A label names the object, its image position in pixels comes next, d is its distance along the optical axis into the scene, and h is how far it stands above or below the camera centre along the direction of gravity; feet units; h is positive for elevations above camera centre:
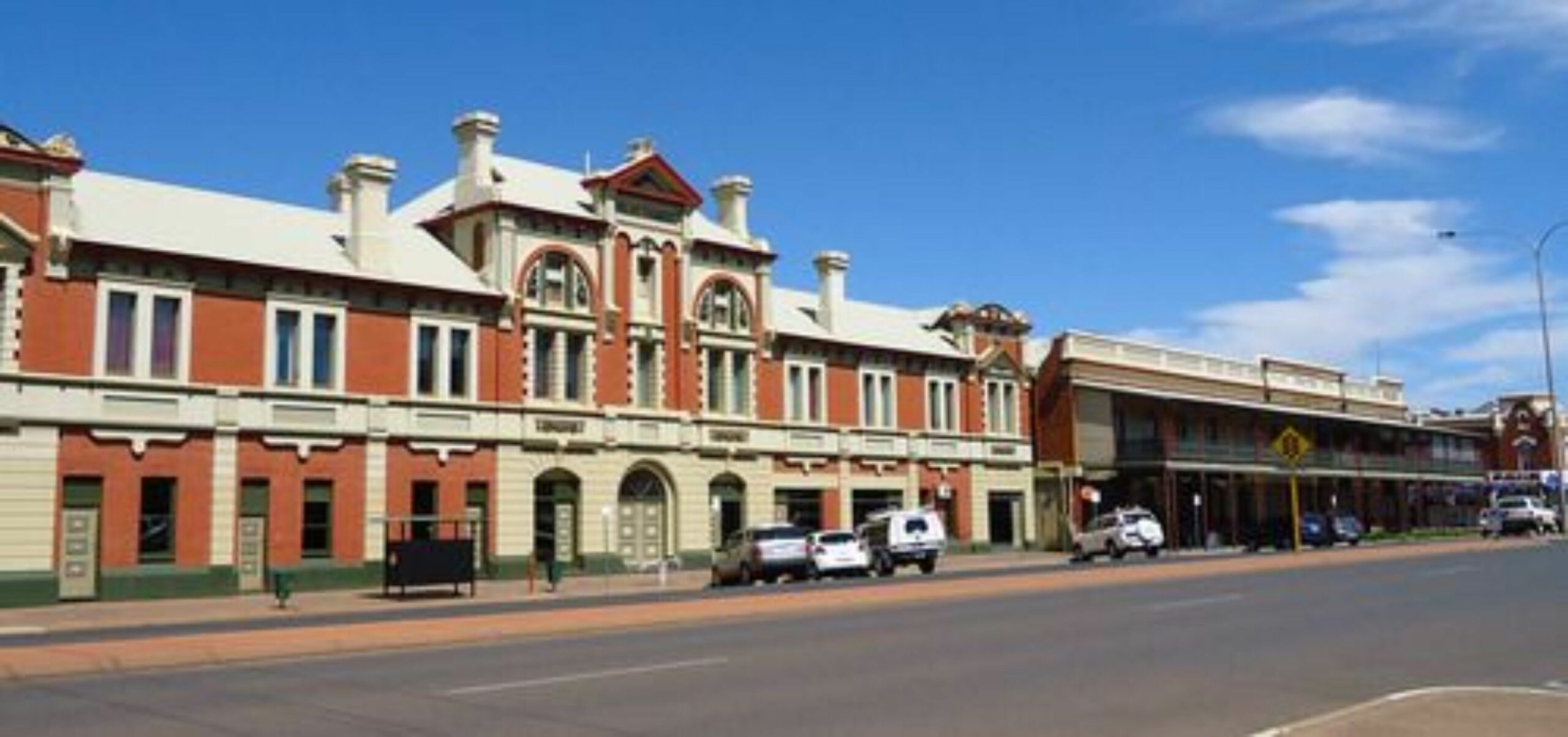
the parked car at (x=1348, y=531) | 194.96 -1.48
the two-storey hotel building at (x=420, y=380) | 110.42 +14.30
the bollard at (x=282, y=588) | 101.40 -3.47
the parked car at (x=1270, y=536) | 183.42 -1.85
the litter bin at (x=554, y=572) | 121.08 -3.29
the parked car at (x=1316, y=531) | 187.62 -1.44
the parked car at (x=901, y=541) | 141.79 -1.29
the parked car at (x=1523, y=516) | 209.77 +0.05
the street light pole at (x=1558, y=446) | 180.55 +10.27
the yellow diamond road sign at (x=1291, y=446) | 135.03 +6.87
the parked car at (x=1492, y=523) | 210.38 -0.89
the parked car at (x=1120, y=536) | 164.35 -1.39
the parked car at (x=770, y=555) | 128.06 -2.24
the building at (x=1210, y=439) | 207.51 +13.19
